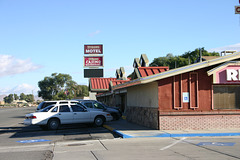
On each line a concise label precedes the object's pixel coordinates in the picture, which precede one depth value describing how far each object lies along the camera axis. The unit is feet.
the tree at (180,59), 241.65
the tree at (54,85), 361.30
